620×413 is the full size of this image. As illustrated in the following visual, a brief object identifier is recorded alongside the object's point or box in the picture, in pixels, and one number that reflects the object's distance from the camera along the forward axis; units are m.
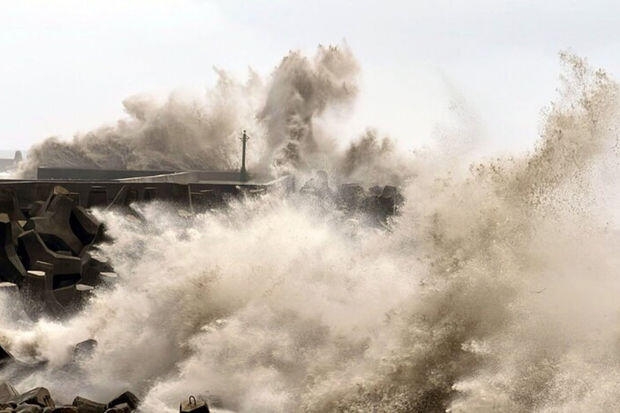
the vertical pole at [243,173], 72.75
